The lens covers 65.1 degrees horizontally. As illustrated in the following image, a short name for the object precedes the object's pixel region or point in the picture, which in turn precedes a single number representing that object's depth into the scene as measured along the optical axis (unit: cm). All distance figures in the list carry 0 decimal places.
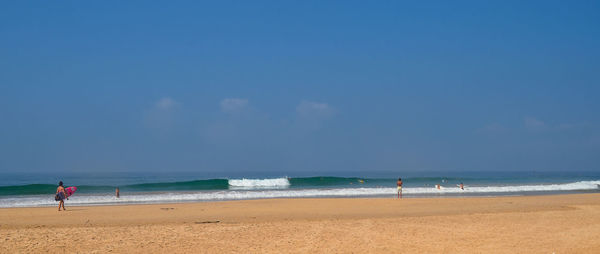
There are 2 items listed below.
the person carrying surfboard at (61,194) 2119
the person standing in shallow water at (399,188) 2973
